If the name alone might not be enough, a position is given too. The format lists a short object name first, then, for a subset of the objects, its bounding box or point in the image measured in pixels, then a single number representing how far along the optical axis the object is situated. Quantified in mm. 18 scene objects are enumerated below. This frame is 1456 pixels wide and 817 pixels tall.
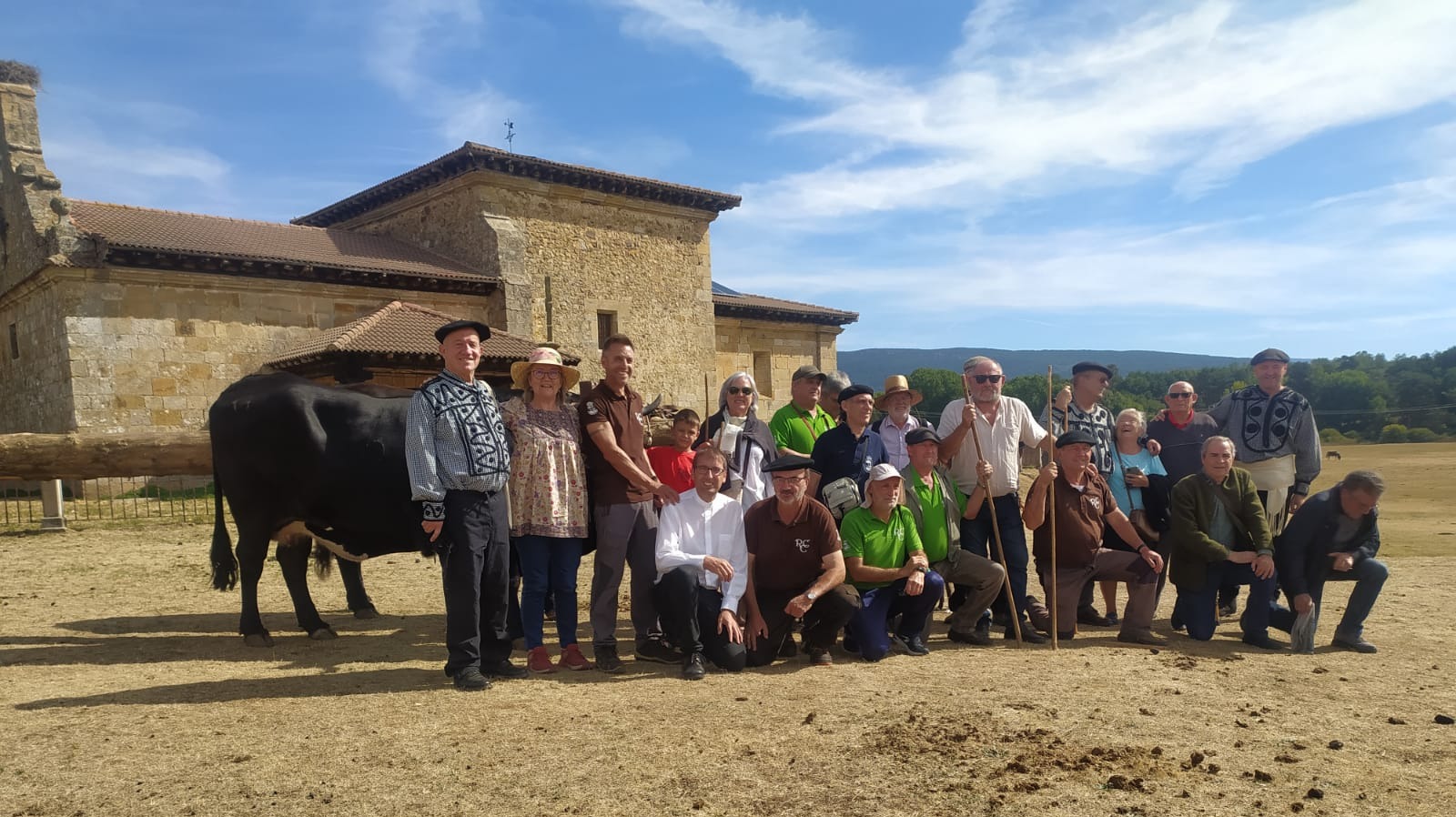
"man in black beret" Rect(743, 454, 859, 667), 4992
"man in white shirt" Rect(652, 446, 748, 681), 4879
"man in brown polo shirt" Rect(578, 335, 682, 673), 4949
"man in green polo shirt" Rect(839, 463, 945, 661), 5172
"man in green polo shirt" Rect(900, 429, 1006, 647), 5496
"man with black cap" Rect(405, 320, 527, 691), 4434
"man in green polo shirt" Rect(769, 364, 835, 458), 6051
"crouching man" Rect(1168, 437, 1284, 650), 5602
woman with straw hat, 4773
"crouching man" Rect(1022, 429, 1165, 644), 5617
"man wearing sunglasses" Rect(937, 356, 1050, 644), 5707
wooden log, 6172
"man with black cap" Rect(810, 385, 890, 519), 5609
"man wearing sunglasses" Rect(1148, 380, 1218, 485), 6566
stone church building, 15211
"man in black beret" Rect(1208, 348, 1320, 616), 6359
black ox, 5676
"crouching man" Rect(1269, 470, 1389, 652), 5336
